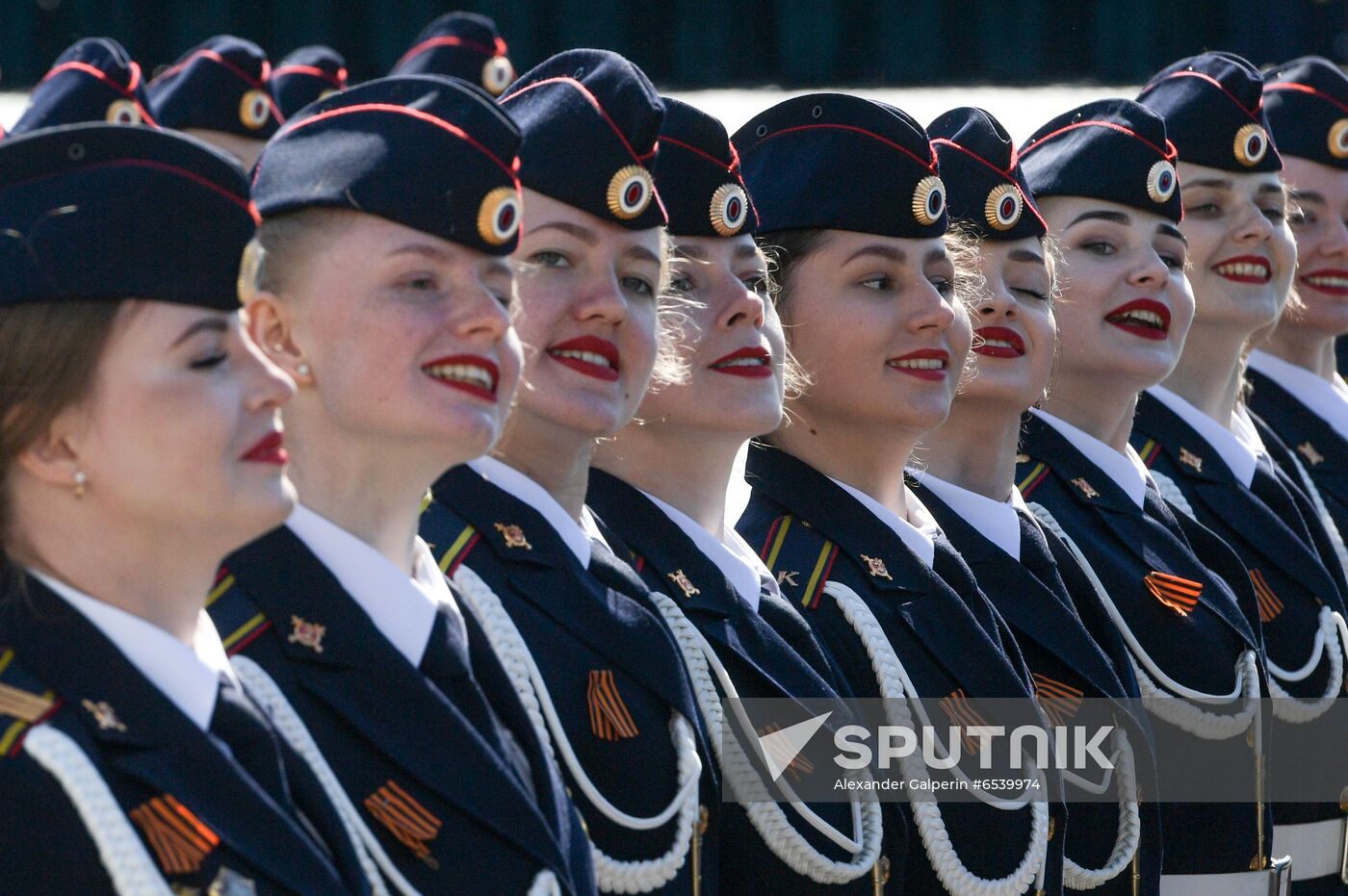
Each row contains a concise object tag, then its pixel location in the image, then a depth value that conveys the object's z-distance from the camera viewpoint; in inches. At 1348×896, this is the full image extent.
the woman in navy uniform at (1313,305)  455.5
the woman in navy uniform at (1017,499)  326.3
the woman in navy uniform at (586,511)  246.5
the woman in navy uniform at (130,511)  186.7
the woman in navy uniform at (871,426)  299.3
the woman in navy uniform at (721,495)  269.6
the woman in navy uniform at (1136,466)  352.8
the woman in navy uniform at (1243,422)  392.8
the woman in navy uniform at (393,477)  214.4
